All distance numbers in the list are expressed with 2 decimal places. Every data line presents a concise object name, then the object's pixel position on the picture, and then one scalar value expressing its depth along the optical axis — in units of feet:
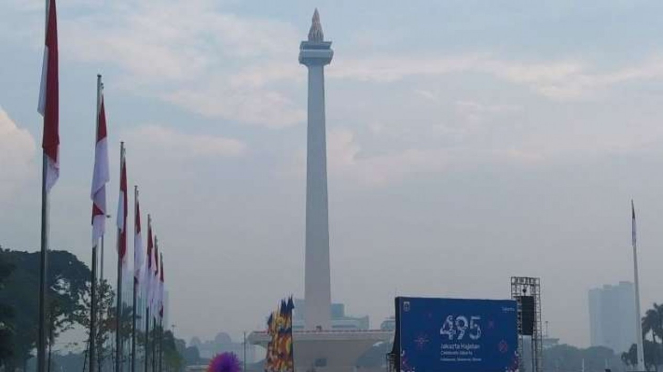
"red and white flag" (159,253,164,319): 186.19
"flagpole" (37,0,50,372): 77.46
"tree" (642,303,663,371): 372.38
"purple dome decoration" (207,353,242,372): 148.87
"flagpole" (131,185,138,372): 142.20
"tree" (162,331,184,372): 343.26
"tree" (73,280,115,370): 205.25
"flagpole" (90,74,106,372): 98.48
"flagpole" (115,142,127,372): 119.75
